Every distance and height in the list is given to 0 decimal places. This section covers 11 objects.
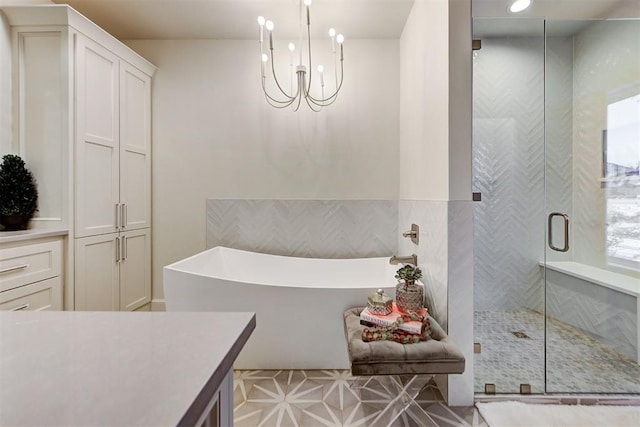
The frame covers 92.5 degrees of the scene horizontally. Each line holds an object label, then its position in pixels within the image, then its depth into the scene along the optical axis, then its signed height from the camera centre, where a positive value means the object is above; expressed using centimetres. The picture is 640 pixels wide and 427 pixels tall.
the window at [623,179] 220 +24
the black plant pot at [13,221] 196 -8
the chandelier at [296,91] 286 +111
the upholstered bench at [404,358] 139 -67
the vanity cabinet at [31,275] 167 -39
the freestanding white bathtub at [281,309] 194 -63
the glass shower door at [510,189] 199 +17
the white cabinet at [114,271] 217 -49
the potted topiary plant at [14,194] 196 +10
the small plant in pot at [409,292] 179 -48
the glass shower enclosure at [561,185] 212 +20
